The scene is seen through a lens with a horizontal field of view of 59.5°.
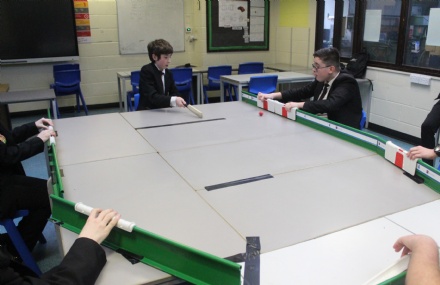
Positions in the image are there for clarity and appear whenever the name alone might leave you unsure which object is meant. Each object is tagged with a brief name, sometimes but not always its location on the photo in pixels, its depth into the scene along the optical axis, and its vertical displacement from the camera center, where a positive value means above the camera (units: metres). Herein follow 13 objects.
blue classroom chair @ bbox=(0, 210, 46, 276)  2.09 -1.07
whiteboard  6.50 +0.29
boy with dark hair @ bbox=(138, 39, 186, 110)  3.41 -0.36
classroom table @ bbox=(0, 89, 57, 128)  4.27 -0.63
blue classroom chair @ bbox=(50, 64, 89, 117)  5.88 -0.62
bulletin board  6.91 +0.25
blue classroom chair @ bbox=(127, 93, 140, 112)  5.70 -0.90
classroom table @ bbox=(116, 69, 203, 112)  6.08 -0.75
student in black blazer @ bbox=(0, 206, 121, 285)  1.09 -0.63
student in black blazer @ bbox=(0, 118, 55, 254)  2.11 -0.81
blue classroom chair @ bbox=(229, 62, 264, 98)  6.30 -0.46
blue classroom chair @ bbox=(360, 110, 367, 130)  2.94 -0.61
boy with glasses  2.79 -0.40
